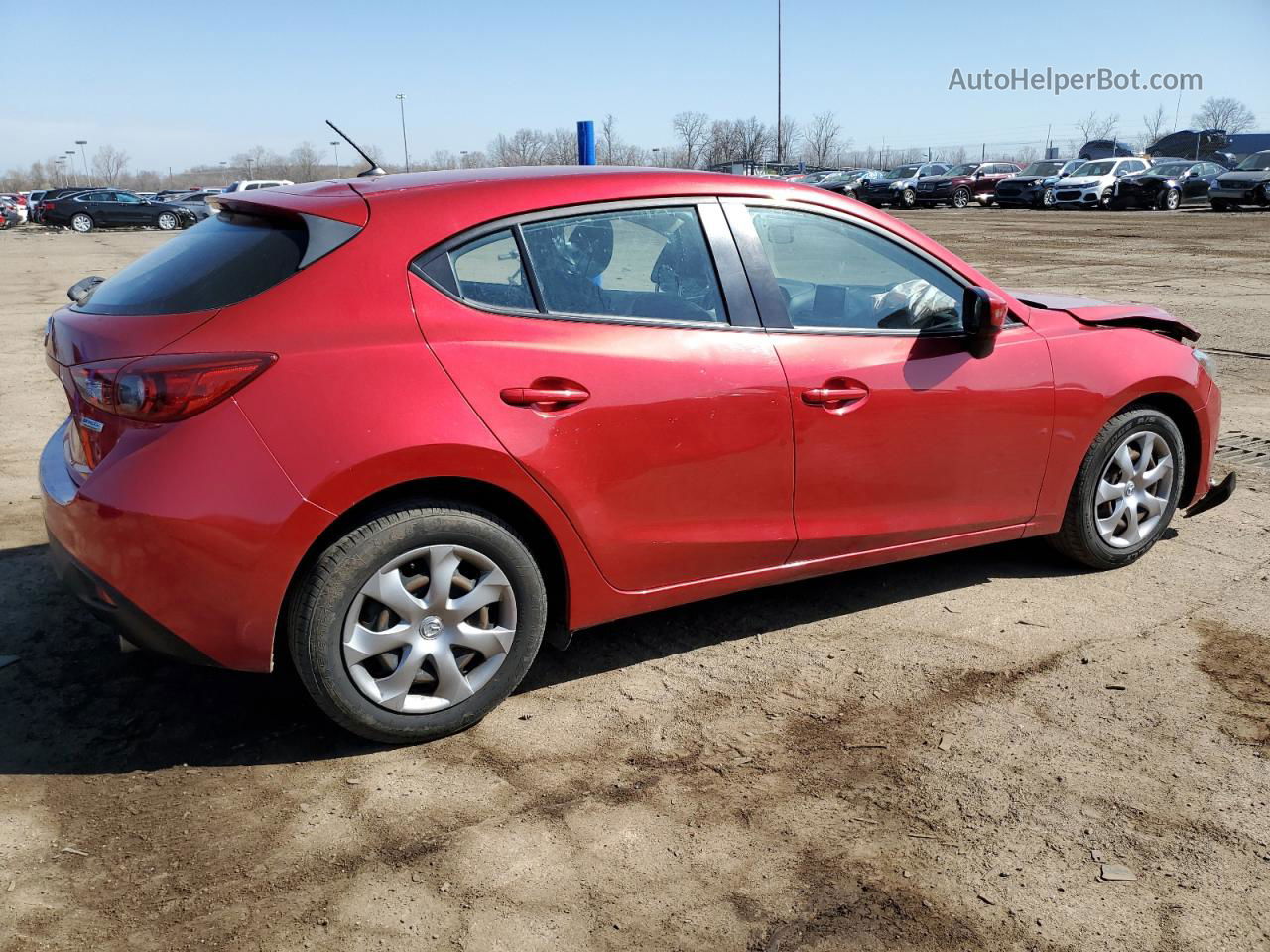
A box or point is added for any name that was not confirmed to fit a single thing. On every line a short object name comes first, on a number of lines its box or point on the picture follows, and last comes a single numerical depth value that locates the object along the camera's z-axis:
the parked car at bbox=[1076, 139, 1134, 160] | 51.94
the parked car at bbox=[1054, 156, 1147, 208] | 34.81
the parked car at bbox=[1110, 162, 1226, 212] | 33.72
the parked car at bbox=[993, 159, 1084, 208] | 36.91
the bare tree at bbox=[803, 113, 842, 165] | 107.00
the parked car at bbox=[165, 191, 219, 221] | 42.53
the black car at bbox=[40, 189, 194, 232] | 42.03
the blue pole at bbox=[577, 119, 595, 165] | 9.92
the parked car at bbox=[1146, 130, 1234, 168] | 64.61
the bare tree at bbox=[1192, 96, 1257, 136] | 125.56
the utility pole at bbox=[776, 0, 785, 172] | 60.28
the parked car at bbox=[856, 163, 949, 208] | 41.28
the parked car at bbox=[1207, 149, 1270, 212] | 31.58
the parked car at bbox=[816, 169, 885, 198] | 43.31
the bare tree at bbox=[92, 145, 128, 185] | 156.88
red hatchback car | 2.96
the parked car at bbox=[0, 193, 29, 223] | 53.24
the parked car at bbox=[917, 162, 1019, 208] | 40.78
